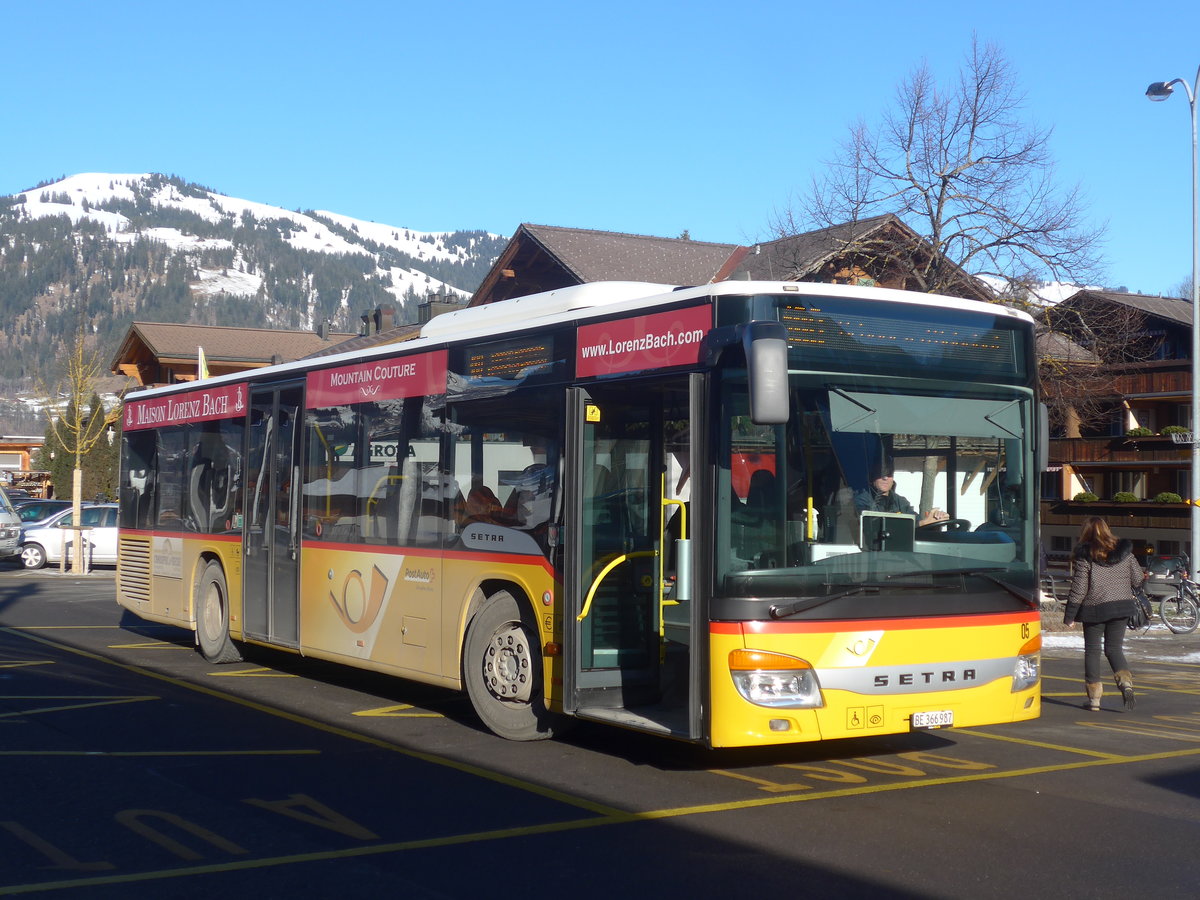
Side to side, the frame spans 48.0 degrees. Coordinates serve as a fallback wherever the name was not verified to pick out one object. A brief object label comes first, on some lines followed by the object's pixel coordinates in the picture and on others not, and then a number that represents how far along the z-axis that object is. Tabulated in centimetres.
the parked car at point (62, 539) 3300
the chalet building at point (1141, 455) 4809
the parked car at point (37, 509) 3606
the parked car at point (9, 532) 3344
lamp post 2303
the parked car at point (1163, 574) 2205
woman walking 1224
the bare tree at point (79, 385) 3622
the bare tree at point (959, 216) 2392
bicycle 2086
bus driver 794
